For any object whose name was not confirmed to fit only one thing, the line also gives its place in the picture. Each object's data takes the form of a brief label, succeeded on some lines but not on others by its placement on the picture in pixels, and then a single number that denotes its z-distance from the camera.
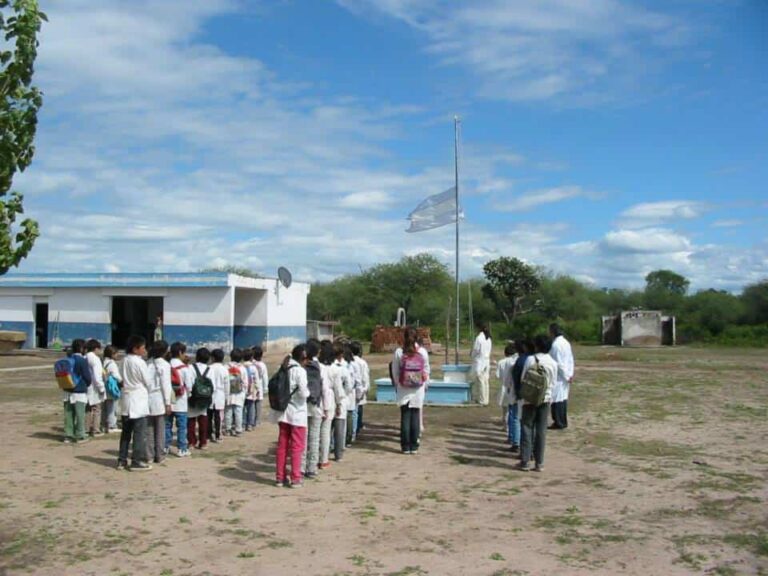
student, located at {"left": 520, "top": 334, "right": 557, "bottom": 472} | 9.23
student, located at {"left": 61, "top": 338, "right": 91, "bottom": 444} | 10.80
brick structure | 33.31
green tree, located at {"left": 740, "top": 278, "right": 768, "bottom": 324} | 52.31
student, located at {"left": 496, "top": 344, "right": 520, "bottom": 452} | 10.39
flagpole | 16.66
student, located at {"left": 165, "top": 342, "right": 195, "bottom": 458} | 9.91
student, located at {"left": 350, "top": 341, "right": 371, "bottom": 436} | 10.81
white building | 30.83
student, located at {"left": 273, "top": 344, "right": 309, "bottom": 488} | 8.27
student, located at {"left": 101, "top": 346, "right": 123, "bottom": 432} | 11.50
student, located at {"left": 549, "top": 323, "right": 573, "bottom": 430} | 12.02
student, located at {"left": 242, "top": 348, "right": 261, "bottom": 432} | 11.83
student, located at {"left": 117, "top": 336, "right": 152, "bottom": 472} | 9.11
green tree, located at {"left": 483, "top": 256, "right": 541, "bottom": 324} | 54.97
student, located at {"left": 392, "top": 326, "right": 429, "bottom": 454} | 10.09
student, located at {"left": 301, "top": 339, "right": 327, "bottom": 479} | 8.57
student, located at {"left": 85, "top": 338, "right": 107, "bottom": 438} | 11.05
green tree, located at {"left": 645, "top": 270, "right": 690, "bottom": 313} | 62.88
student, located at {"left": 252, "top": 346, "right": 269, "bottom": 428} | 12.08
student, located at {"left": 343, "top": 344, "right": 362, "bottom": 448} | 9.97
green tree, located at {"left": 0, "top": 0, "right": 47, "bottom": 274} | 5.22
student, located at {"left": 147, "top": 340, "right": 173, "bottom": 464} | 9.34
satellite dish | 33.38
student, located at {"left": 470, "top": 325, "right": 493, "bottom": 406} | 14.35
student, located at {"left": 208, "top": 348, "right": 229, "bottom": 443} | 10.76
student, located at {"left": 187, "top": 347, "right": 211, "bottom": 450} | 10.19
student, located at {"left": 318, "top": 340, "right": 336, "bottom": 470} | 8.91
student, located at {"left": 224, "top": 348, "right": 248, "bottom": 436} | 11.23
